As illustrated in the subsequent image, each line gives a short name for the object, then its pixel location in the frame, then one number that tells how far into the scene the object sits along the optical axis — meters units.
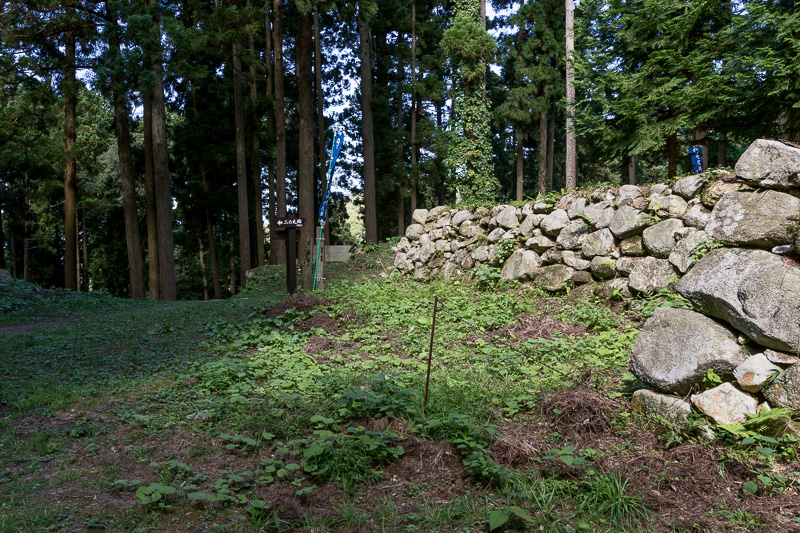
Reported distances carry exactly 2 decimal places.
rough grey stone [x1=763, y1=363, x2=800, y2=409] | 2.97
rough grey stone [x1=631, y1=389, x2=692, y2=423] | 3.41
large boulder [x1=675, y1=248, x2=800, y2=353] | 3.08
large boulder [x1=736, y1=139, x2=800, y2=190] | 3.44
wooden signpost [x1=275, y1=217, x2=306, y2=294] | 10.47
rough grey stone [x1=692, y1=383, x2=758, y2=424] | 3.16
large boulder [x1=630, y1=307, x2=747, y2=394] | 3.35
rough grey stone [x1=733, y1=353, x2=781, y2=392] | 3.12
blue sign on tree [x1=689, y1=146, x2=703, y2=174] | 8.77
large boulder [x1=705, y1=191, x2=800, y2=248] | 3.38
